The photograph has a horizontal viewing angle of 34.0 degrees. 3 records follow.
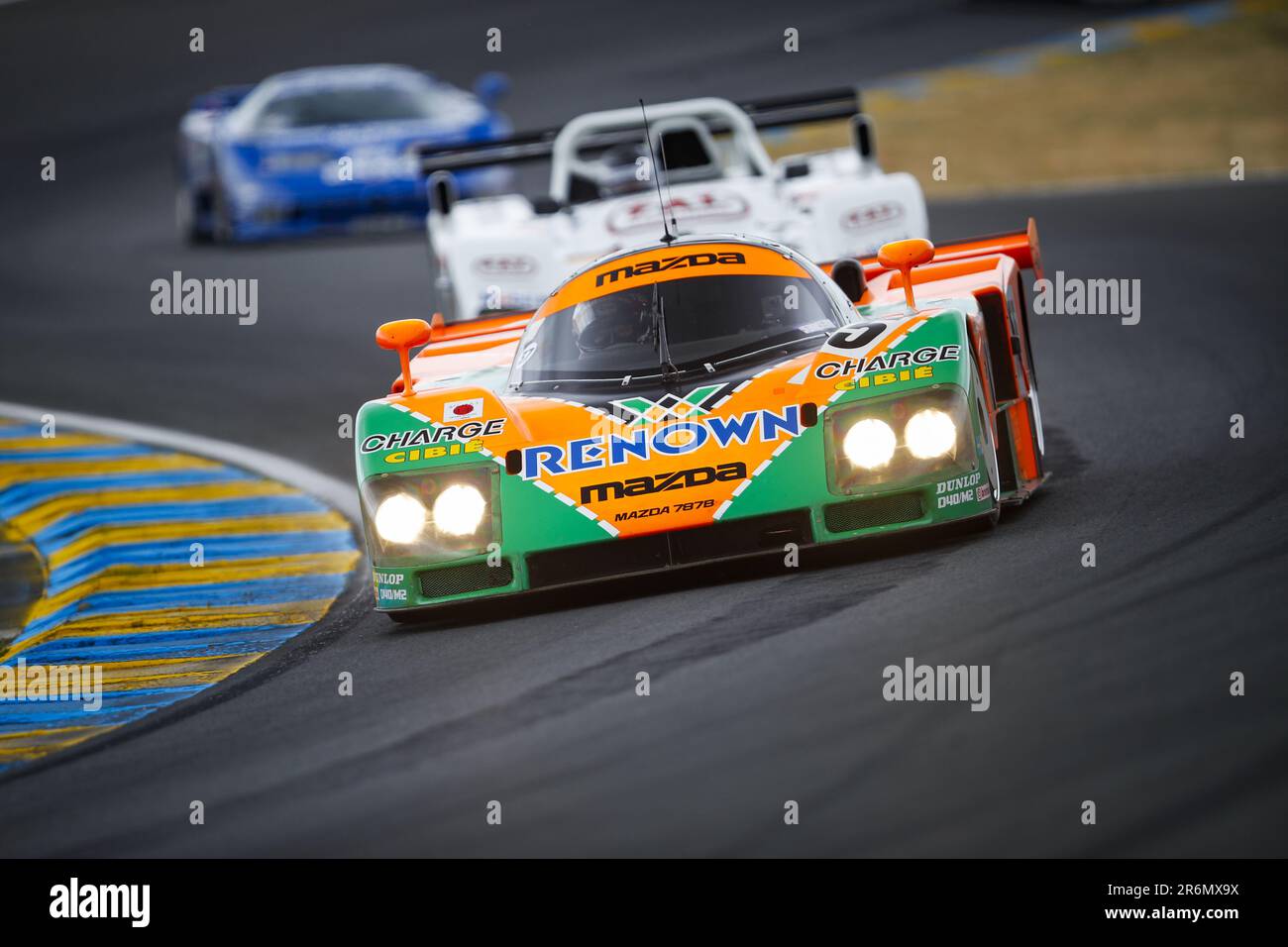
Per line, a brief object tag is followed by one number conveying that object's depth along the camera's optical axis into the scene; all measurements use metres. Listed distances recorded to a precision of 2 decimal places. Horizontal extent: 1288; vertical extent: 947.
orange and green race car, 6.61
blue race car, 17.34
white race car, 11.41
